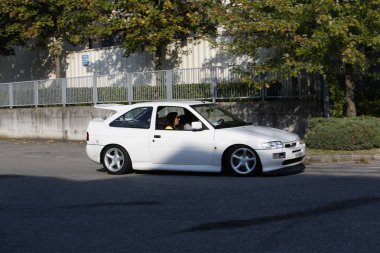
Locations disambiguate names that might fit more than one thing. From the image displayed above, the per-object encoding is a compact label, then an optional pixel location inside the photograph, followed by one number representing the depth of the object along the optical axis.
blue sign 26.90
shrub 13.91
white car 11.22
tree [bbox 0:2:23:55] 25.25
